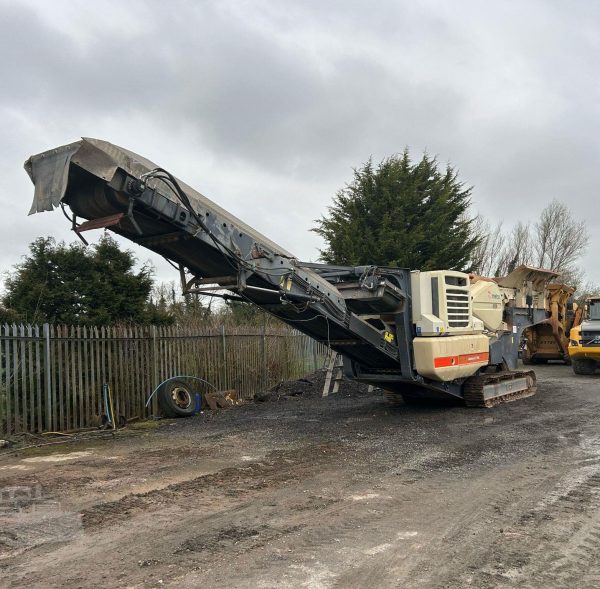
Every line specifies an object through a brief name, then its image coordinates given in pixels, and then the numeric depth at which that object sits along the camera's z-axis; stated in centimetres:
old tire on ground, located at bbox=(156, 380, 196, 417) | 1188
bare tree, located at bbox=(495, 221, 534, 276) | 4303
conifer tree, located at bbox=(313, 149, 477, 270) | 2314
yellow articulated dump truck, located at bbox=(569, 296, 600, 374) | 1738
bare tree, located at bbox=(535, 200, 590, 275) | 4578
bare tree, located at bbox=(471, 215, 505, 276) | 4089
